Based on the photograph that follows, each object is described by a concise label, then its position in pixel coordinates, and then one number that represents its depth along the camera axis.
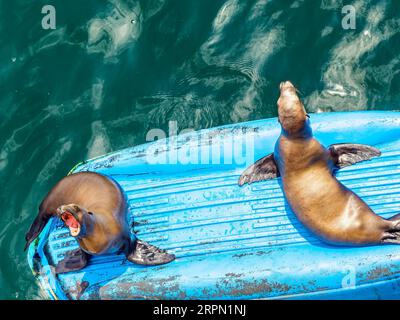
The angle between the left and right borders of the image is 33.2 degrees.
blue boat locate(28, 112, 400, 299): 6.82
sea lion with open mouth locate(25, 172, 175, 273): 6.91
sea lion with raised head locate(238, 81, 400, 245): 6.77
